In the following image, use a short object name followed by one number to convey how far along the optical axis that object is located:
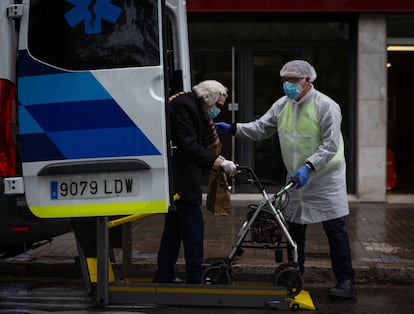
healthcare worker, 11.54
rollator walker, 10.93
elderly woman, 10.91
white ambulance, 9.35
